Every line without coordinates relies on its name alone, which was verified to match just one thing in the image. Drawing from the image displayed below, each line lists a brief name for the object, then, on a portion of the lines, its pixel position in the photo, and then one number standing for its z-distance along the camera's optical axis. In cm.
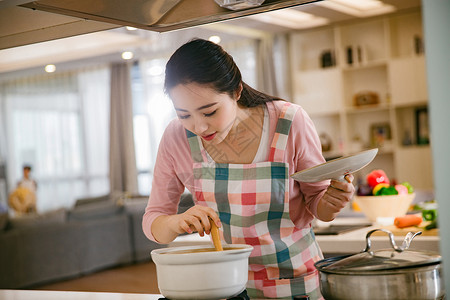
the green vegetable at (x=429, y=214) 252
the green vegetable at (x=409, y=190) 289
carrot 243
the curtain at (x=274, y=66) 785
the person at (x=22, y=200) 848
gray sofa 536
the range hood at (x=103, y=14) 126
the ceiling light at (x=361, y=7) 639
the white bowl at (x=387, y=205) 278
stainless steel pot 93
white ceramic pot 105
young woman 135
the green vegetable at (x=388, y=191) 279
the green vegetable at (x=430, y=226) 233
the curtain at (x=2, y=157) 987
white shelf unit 680
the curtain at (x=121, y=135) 930
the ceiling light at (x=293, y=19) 684
